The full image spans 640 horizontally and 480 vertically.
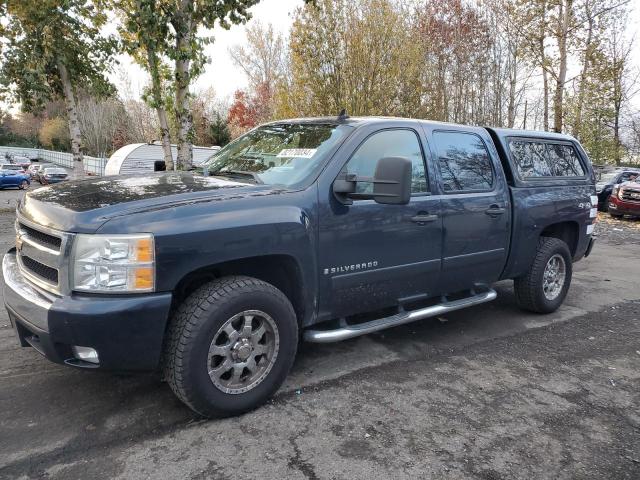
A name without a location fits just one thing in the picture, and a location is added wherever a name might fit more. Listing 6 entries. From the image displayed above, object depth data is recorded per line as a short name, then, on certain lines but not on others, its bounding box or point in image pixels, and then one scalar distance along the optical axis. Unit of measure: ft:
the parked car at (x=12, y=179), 90.68
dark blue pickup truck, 8.67
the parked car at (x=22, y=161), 134.72
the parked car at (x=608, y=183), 58.80
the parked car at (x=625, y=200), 49.47
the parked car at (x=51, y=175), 98.63
